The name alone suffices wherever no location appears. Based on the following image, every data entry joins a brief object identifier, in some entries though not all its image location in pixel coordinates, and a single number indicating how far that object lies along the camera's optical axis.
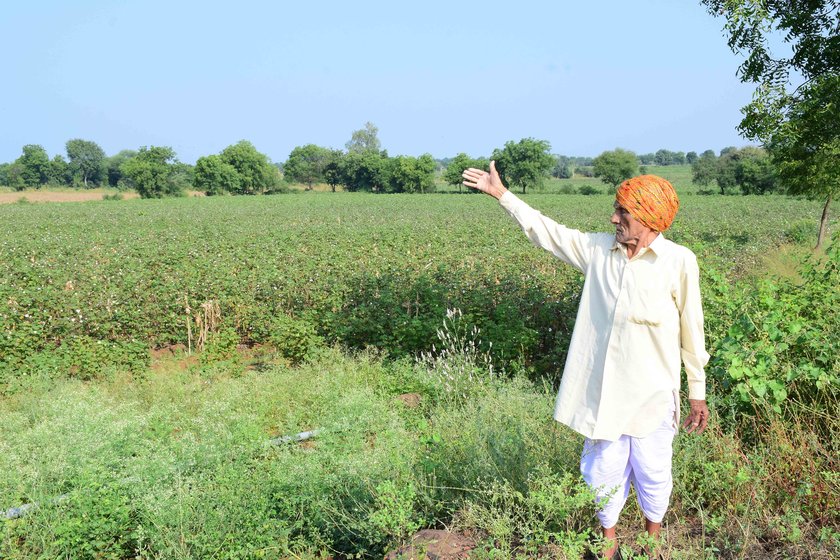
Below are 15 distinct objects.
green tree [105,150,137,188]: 117.81
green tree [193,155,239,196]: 85.62
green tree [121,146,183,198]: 72.54
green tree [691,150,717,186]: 68.19
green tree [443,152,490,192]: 82.75
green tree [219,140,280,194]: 92.25
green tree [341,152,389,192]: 91.50
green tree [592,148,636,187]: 80.62
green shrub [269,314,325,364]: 7.61
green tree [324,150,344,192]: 98.19
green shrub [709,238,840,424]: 3.73
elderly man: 2.72
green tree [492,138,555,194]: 85.62
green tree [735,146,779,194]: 58.38
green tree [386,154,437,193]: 86.31
